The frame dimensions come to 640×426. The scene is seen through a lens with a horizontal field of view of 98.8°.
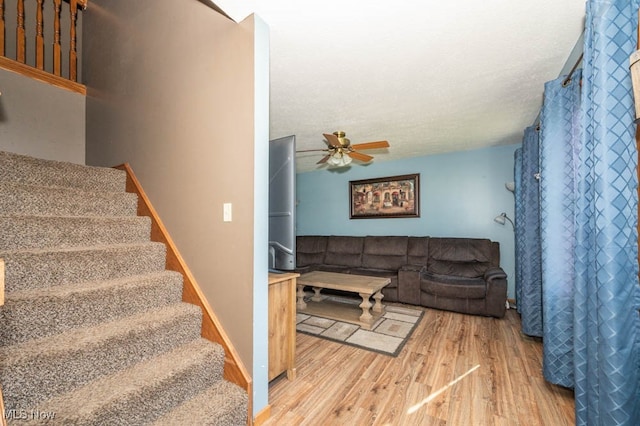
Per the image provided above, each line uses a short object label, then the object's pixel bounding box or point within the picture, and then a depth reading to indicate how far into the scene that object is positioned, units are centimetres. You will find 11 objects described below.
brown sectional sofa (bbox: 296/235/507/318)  329
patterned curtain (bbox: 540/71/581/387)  178
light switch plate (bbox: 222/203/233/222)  156
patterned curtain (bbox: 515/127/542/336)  254
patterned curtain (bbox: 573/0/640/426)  105
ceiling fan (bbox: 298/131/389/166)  263
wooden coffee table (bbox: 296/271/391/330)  305
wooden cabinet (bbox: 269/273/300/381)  179
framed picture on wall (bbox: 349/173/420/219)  462
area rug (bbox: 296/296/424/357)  253
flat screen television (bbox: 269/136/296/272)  166
